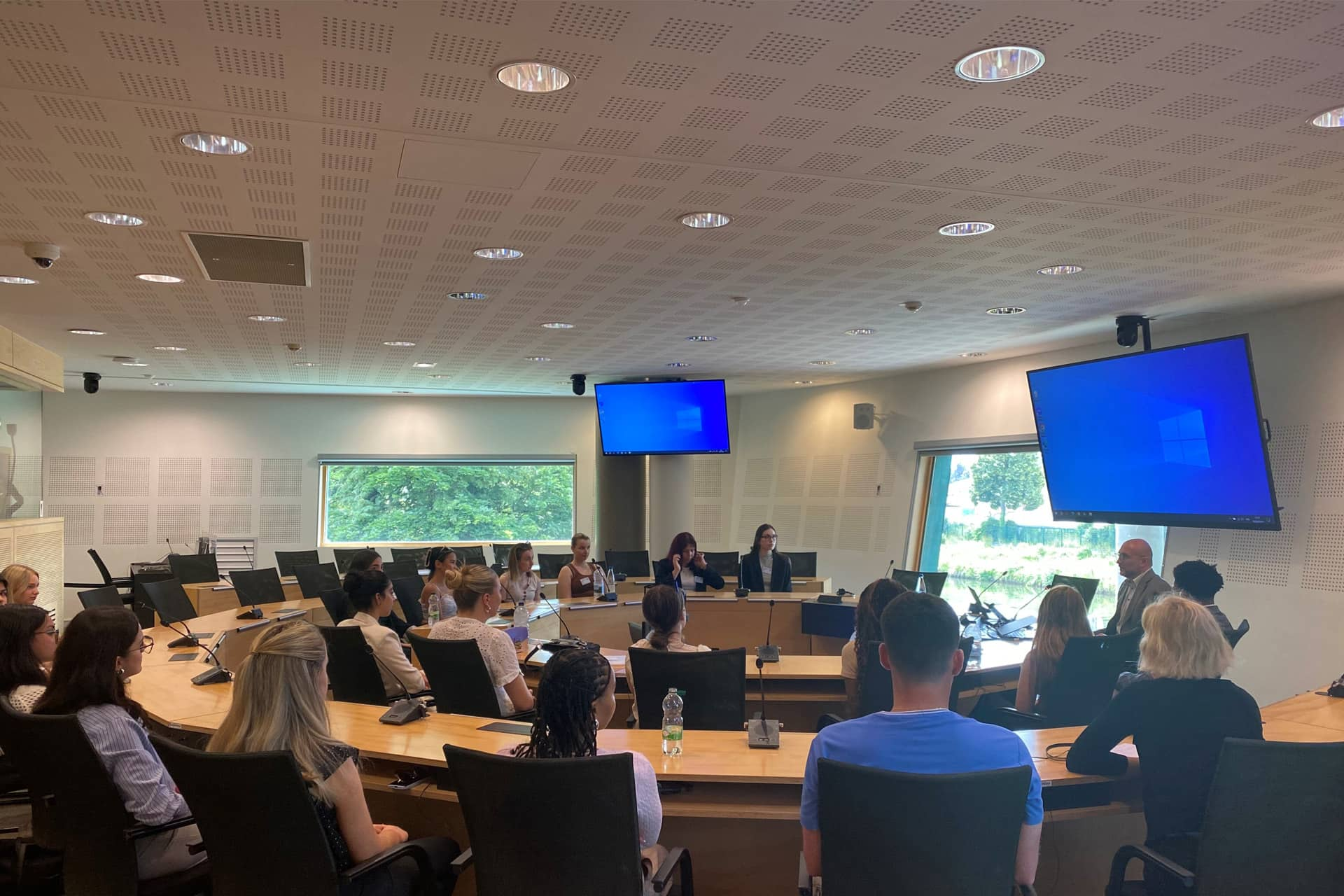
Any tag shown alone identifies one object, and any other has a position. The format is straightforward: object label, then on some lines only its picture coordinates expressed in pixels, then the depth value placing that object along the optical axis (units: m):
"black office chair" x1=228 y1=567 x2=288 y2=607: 8.42
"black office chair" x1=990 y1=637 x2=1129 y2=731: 4.78
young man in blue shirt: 2.26
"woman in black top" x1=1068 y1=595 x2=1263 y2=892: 3.06
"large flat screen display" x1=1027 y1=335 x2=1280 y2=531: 6.48
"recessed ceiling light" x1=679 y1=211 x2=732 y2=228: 4.78
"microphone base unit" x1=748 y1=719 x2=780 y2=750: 3.40
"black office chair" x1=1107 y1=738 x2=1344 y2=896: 2.50
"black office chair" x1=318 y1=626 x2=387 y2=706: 4.83
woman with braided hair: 2.60
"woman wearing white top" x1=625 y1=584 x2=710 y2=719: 4.53
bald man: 6.78
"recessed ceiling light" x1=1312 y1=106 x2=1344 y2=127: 3.45
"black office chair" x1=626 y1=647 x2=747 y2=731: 4.10
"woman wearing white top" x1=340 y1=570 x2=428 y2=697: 5.05
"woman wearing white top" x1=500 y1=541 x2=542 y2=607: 7.72
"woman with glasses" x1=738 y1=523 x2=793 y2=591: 9.31
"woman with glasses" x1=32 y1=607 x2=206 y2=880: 2.94
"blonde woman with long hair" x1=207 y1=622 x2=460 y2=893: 2.60
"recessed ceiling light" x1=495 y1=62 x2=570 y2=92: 3.12
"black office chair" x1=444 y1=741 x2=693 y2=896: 2.28
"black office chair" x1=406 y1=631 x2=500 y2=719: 4.27
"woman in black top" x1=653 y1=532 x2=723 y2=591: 8.67
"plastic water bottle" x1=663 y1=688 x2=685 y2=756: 3.33
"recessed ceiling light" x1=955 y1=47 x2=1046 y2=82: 3.03
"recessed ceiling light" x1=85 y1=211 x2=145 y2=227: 4.68
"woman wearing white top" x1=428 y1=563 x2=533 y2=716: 4.59
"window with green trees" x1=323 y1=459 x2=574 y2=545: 14.22
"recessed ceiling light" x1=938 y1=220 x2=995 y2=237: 4.96
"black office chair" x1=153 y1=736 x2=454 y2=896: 2.39
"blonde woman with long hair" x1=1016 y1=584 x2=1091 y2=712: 4.91
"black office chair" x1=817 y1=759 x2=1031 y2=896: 2.05
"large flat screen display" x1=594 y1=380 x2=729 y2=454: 10.91
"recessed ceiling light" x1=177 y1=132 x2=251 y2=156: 3.69
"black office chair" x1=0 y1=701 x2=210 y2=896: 2.81
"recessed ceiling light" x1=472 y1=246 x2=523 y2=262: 5.41
